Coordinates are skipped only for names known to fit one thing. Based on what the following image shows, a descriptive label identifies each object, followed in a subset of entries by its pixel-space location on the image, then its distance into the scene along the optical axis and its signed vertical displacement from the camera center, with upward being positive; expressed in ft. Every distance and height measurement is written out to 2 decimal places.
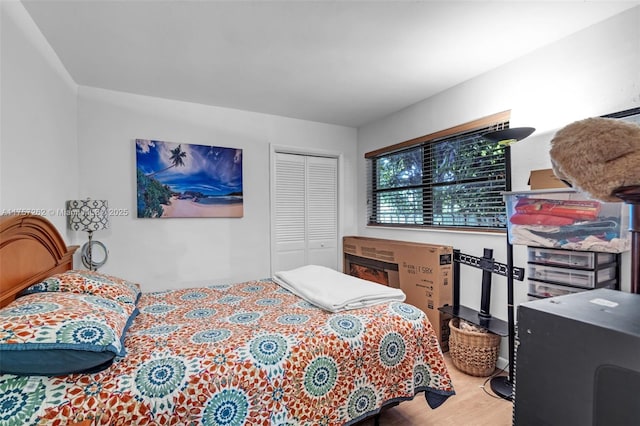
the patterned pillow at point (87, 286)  5.05 -1.31
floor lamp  6.42 -2.12
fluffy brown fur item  1.85 +0.33
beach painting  9.90 +1.01
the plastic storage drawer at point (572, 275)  5.68 -1.34
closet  12.47 -0.13
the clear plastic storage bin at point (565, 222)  5.20 -0.27
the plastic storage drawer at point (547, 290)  5.99 -1.68
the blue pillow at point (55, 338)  3.28 -1.47
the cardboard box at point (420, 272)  9.20 -2.13
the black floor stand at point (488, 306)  7.03 -2.61
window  8.56 +0.93
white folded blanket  6.35 -1.88
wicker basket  7.80 -3.73
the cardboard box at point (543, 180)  6.65 +0.60
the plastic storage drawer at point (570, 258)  5.66 -0.99
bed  3.44 -2.11
